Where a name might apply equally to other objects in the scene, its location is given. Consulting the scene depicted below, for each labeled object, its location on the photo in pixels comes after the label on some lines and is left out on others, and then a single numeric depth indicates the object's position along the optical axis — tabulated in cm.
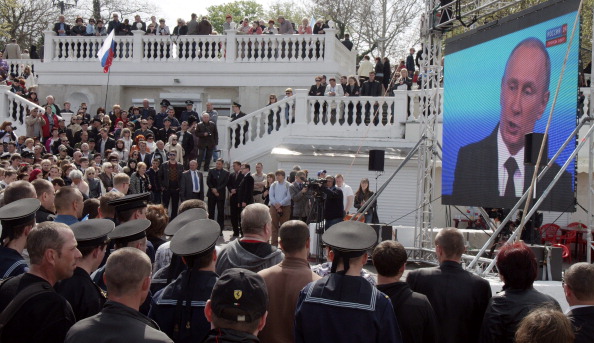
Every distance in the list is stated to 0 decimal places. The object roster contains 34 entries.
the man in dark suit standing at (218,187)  1792
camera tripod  1444
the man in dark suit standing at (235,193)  1752
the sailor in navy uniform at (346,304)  454
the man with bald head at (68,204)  703
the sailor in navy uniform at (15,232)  546
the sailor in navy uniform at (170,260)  543
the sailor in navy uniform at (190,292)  470
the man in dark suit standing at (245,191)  1752
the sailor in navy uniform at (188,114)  2179
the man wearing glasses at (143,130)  2031
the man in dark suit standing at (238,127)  2181
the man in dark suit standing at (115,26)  2707
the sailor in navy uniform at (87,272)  480
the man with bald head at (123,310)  378
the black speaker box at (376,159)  1589
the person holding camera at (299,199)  1644
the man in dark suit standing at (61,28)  2834
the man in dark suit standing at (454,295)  560
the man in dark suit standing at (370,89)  2077
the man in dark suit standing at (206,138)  2031
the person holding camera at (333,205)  1502
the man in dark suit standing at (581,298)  473
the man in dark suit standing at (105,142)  1959
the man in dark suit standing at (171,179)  1775
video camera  1476
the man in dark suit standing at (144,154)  1859
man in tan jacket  510
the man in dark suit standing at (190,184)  1775
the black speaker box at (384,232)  1451
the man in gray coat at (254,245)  548
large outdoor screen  1074
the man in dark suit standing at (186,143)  2028
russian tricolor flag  2394
